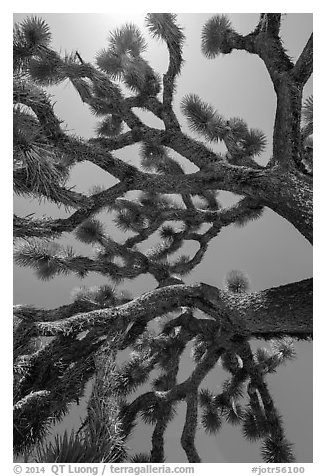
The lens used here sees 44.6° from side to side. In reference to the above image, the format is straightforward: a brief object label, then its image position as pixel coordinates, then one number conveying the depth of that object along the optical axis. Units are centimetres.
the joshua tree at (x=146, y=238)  190
